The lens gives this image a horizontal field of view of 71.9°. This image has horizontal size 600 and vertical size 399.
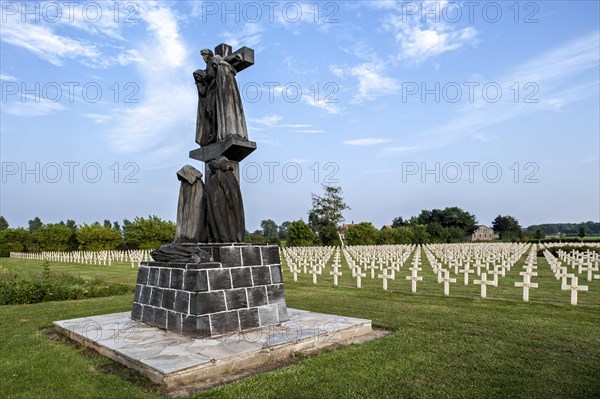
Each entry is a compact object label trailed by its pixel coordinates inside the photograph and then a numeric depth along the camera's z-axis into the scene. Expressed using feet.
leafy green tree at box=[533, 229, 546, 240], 191.24
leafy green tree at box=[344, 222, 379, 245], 152.15
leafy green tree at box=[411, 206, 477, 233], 251.60
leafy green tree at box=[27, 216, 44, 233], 259.84
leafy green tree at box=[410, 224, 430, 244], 172.07
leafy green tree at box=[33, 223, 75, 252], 147.95
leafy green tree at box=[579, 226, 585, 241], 174.04
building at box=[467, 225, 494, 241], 310.04
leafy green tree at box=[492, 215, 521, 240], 303.35
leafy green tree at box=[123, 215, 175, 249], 134.31
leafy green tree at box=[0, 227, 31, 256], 158.92
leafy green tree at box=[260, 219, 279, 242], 311.31
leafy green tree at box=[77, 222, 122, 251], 139.64
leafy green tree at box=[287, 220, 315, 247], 135.13
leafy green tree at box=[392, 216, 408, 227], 247.21
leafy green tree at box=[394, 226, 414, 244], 164.45
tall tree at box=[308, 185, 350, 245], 220.23
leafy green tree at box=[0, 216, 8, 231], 256.89
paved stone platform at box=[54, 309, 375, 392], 14.30
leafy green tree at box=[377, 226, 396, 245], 157.48
